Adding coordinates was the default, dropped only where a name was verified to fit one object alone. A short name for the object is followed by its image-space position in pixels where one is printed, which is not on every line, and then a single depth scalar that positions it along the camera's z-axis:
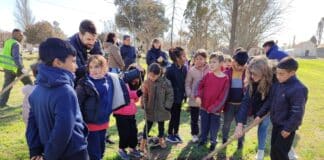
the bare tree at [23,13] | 49.69
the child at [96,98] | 3.73
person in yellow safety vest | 8.27
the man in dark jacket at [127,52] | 8.66
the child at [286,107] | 3.73
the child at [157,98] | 5.19
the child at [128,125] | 4.93
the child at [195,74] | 5.76
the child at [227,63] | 5.61
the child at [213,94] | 5.21
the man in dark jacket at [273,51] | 6.18
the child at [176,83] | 5.75
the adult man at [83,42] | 3.87
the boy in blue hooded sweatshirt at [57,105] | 2.53
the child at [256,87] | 4.52
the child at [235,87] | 5.24
